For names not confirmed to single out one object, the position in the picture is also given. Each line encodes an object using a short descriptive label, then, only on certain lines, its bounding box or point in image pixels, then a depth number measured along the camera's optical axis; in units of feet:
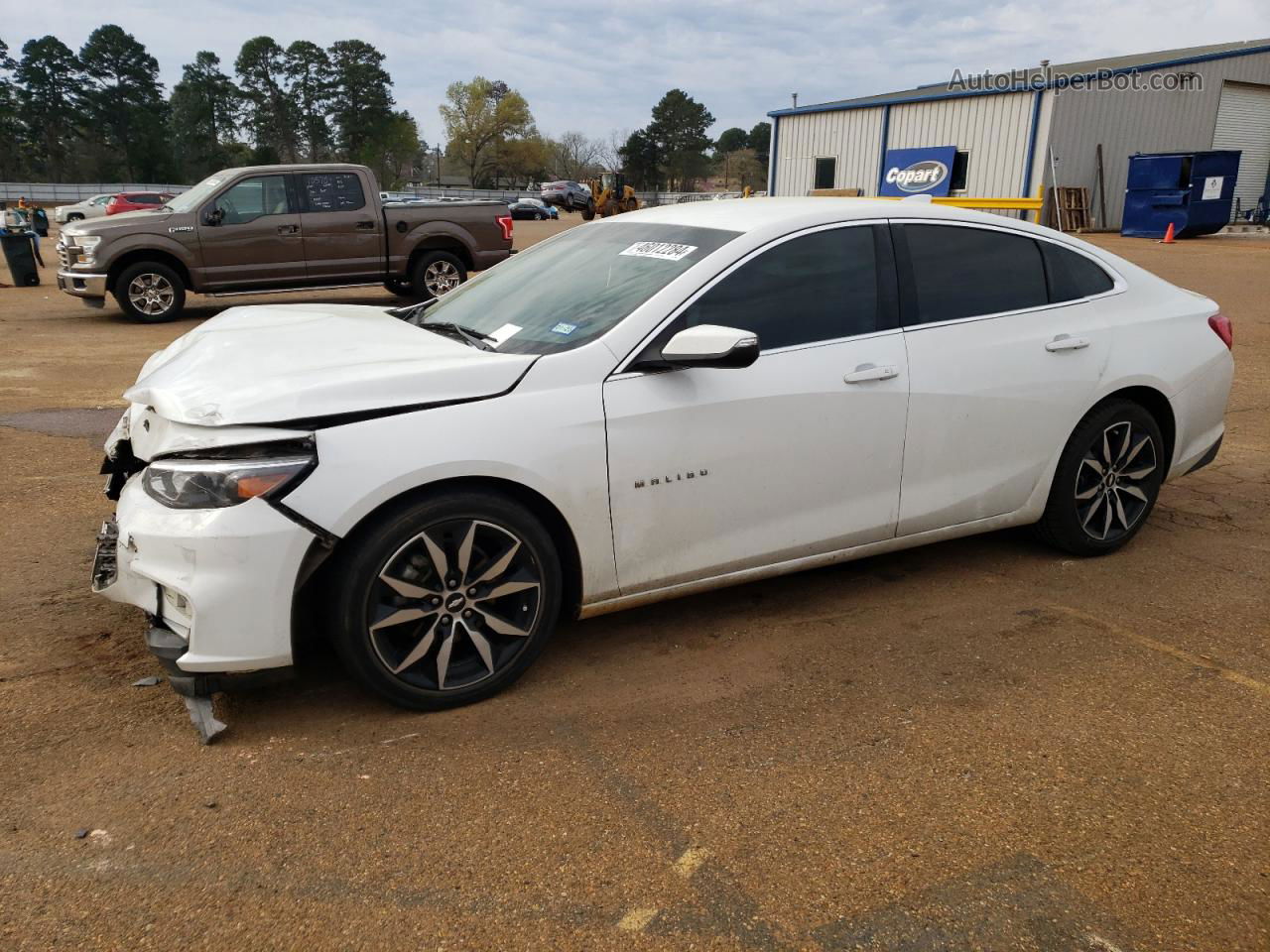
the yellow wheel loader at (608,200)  106.11
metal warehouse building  91.15
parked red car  103.68
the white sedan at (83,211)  107.22
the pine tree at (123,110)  262.88
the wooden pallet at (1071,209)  91.71
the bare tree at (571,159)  343.46
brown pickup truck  39.04
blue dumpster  83.25
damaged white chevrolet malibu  9.61
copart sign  94.58
